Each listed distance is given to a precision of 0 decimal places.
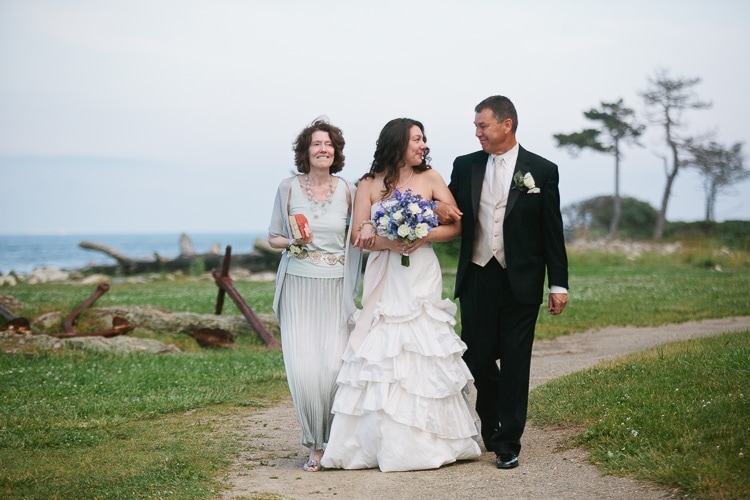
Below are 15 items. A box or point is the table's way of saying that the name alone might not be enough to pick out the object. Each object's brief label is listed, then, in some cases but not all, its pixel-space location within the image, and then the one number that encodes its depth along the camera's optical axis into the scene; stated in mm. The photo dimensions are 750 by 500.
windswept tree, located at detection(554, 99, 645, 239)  54250
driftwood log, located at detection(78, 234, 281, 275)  37219
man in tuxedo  7223
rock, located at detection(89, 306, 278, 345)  16375
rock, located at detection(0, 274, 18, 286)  34250
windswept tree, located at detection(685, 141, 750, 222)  52125
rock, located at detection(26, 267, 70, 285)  36528
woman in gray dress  7605
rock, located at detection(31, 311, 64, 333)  15945
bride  7113
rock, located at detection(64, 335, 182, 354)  13664
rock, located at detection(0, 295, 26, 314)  16942
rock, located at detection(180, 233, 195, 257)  42797
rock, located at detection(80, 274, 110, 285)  33719
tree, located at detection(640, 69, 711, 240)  52081
